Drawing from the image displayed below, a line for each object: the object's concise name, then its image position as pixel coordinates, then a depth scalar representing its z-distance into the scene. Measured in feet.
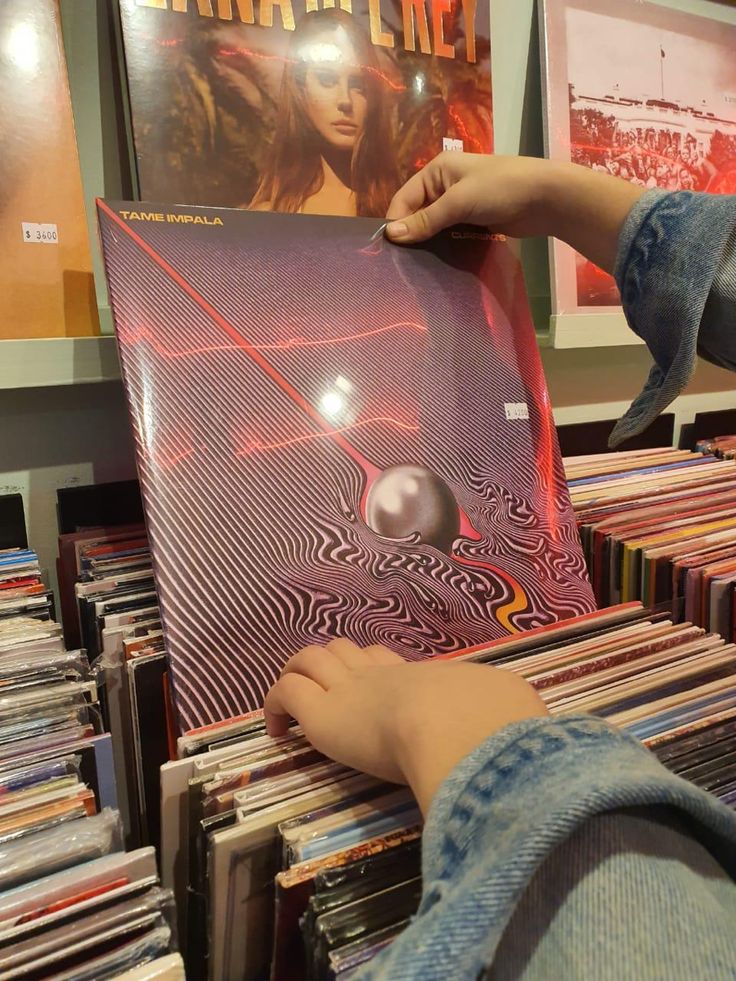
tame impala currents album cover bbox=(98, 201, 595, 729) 2.03
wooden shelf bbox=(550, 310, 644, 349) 3.57
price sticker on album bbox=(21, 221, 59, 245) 2.55
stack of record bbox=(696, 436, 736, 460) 3.90
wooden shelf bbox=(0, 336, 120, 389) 2.49
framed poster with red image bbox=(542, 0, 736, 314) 3.58
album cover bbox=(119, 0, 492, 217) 2.70
